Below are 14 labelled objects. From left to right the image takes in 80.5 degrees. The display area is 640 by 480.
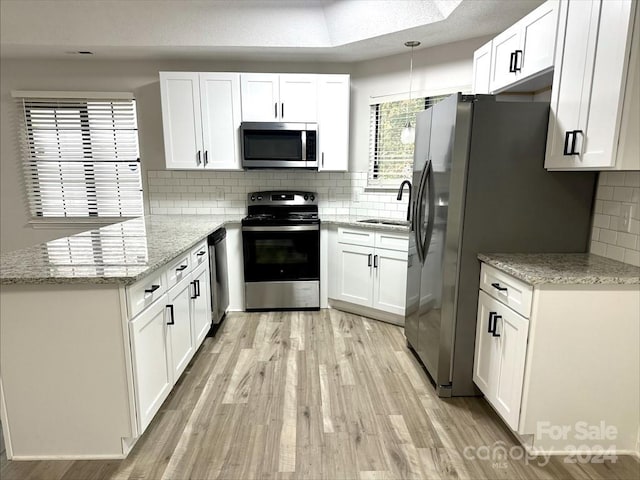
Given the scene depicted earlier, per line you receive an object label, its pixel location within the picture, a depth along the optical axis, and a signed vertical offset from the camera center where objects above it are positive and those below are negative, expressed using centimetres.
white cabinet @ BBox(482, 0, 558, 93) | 201 +77
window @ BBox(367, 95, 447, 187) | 386 +35
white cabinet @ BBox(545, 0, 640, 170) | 157 +42
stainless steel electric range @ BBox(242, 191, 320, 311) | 366 -81
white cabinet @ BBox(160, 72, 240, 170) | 359 +56
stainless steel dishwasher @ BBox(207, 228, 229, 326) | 323 -85
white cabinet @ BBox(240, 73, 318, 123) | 361 +78
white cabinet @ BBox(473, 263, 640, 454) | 174 -86
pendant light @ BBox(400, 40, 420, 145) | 338 +43
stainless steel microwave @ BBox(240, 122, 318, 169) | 361 +33
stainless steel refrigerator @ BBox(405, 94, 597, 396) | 209 -12
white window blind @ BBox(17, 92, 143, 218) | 393 +21
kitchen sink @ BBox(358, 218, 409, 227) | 347 -40
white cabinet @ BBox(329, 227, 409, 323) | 340 -86
